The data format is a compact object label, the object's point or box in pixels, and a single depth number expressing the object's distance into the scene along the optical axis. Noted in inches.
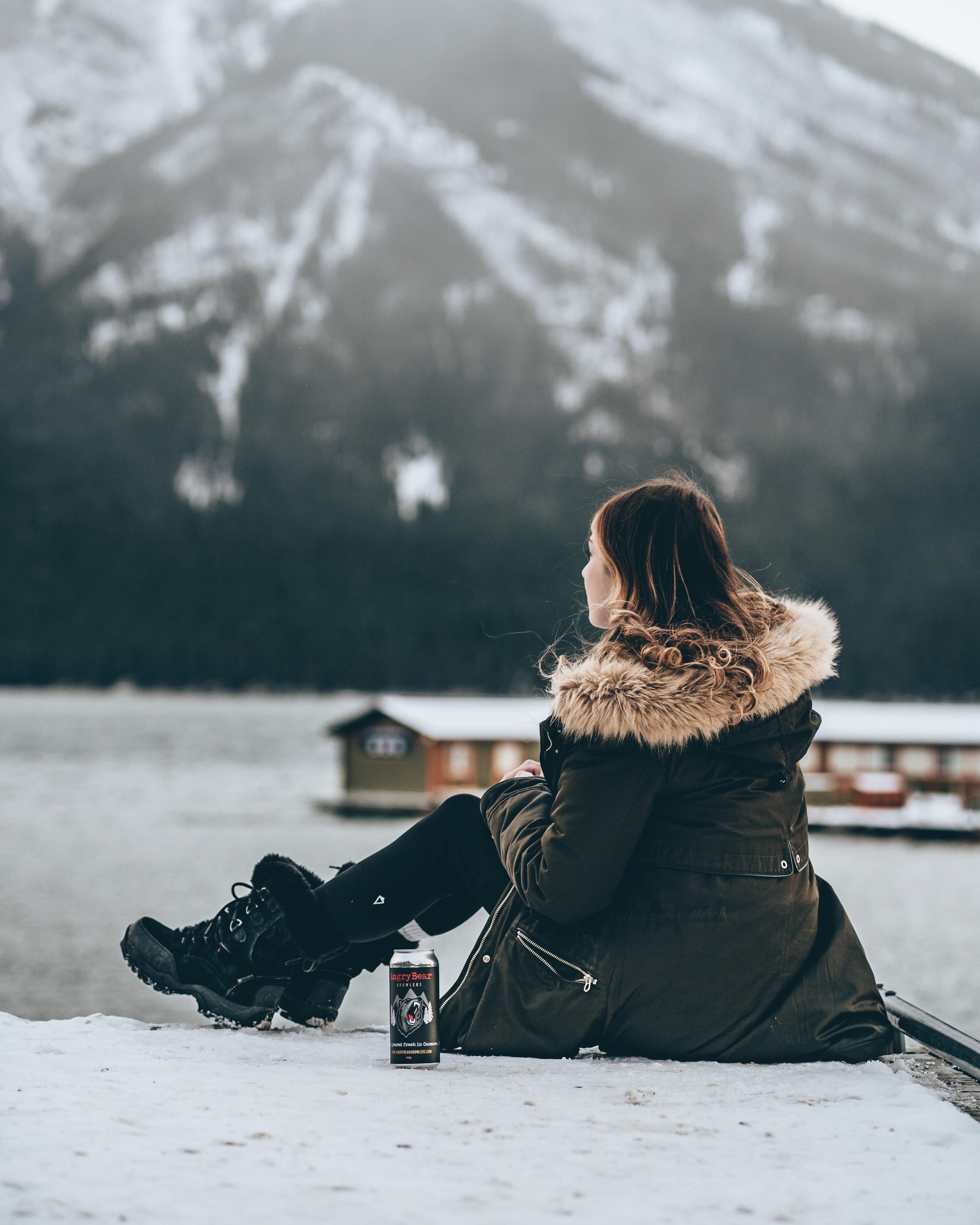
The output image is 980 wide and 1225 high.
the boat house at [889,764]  1831.9
